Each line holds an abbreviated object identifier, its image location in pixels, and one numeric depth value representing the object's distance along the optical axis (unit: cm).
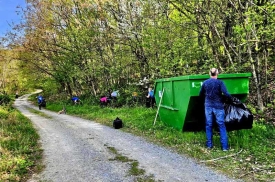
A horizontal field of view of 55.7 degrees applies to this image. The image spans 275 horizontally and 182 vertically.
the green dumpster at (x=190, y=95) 667
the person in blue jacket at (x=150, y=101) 1474
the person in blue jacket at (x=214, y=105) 585
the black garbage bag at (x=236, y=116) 593
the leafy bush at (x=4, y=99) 2942
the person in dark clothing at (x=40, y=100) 2709
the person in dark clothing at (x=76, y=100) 2244
